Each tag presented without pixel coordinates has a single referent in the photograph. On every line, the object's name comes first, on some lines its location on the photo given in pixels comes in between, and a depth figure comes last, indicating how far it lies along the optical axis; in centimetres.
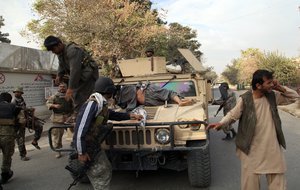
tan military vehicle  298
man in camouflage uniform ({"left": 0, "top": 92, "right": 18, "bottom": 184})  358
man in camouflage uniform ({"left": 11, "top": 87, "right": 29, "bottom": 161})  462
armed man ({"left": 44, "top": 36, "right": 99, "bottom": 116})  292
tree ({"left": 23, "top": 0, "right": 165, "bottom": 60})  1096
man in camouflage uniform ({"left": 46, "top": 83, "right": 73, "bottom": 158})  483
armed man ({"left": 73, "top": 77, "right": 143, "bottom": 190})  229
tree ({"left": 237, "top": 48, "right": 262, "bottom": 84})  3947
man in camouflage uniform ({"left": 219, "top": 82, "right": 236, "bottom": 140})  575
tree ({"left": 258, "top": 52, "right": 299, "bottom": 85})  2262
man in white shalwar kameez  223
